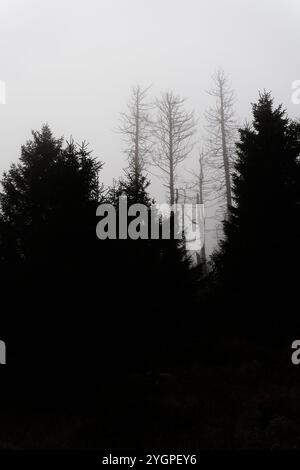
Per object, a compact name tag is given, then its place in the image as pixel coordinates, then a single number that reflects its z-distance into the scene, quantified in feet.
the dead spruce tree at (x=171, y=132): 84.74
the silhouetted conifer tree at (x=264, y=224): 44.50
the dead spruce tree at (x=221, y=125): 86.99
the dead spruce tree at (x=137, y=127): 85.46
